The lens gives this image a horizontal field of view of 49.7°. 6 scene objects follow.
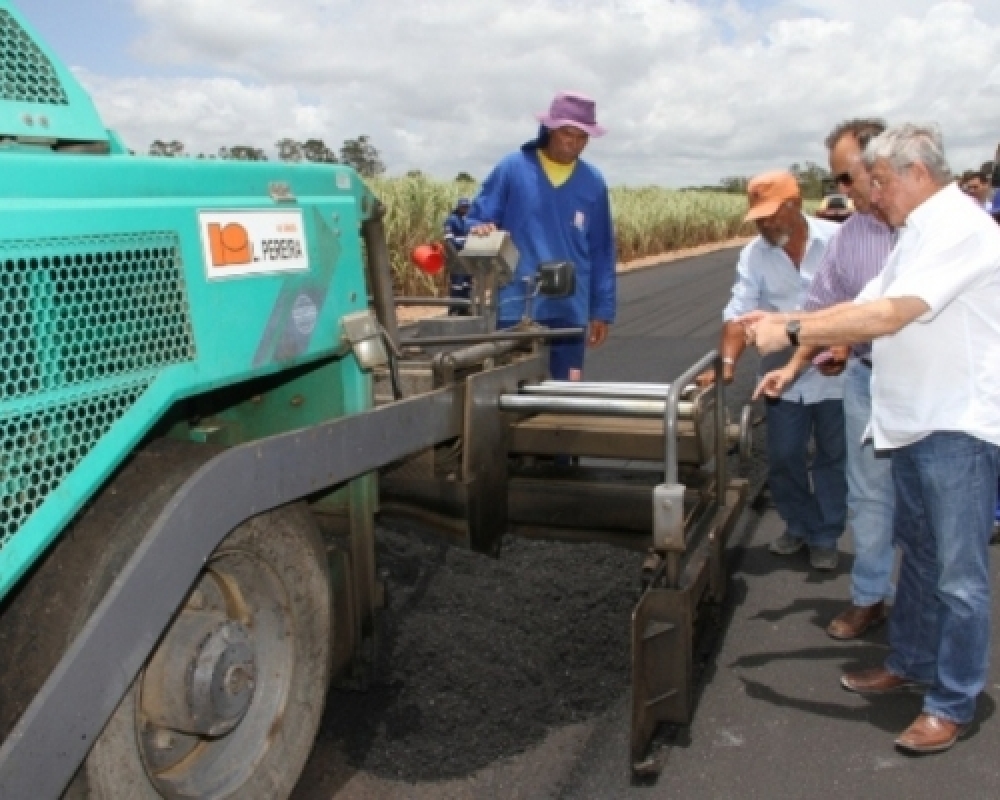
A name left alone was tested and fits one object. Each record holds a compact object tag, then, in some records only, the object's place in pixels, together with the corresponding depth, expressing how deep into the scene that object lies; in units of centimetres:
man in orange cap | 493
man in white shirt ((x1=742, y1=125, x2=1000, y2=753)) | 311
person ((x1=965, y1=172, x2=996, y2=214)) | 833
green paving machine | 187
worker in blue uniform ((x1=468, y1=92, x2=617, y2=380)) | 538
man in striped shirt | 412
